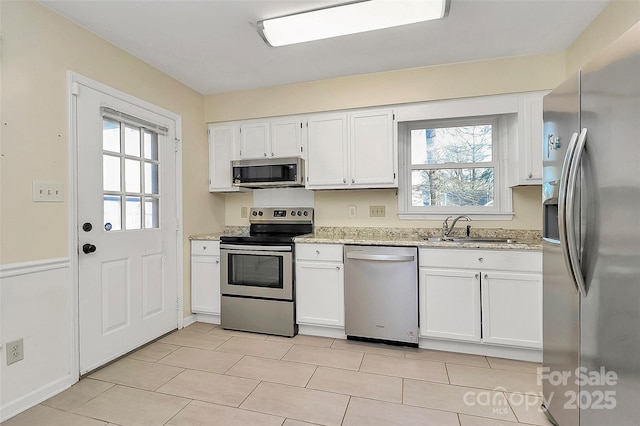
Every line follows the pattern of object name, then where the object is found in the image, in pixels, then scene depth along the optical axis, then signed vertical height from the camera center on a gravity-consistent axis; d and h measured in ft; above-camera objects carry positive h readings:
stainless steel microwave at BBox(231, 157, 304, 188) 9.80 +1.32
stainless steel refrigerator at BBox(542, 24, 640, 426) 3.33 -0.36
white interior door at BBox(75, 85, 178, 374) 6.86 -0.33
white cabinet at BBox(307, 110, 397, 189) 9.27 +1.93
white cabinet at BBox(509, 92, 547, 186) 8.18 +1.94
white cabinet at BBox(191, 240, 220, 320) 10.00 -2.12
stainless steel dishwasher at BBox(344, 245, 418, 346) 8.09 -2.20
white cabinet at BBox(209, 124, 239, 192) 10.87 +2.03
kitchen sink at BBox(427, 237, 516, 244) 8.86 -0.83
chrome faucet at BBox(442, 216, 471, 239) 8.99 -0.44
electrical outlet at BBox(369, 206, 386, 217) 10.22 +0.03
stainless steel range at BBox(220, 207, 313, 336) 9.09 -2.19
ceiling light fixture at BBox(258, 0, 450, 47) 5.90 +4.01
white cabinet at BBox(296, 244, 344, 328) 8.80 -2.13
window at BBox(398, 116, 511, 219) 9.45 +1.38
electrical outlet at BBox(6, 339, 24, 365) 5.43 -2.48
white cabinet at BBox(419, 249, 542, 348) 7.32 -2.11
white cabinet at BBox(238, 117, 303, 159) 10.12 +2.51
